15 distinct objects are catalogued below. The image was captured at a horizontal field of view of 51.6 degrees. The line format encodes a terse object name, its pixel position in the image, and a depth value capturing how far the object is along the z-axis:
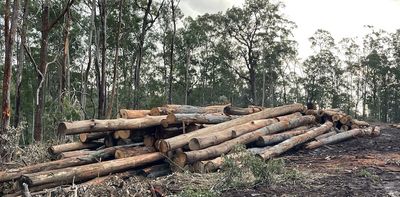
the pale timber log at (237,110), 10.98
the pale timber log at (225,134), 7.95
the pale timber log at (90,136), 8.77
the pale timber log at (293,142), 8.91
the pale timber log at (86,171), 6.17
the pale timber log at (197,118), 8.51
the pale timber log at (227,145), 7.69
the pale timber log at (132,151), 7.84
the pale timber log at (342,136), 10.74
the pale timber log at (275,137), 9.34
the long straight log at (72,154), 8.02
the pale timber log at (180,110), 9.41
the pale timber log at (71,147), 8.29
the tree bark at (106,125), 7.48
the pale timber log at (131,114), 8.95
